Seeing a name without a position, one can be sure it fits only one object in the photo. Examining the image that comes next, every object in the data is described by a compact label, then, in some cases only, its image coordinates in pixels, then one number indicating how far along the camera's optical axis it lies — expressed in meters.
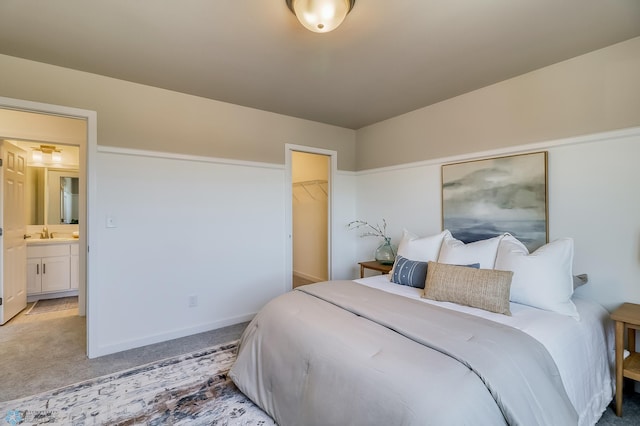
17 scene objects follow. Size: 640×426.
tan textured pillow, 1.85
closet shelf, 4.73
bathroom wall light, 4.33
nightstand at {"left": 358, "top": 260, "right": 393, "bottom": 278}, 3.22
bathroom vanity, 4.00
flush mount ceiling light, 1.51
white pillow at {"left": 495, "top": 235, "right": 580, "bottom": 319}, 1.88
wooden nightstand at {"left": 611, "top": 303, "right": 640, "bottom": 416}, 1.71
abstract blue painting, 2.42
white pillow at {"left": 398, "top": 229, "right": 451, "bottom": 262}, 2.67
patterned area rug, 1.75
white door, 3.15
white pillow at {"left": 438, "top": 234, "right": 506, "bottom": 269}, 2.27
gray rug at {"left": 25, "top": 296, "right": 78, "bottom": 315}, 3.71
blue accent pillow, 2.46
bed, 1.11
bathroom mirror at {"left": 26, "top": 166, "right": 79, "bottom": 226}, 4.35
